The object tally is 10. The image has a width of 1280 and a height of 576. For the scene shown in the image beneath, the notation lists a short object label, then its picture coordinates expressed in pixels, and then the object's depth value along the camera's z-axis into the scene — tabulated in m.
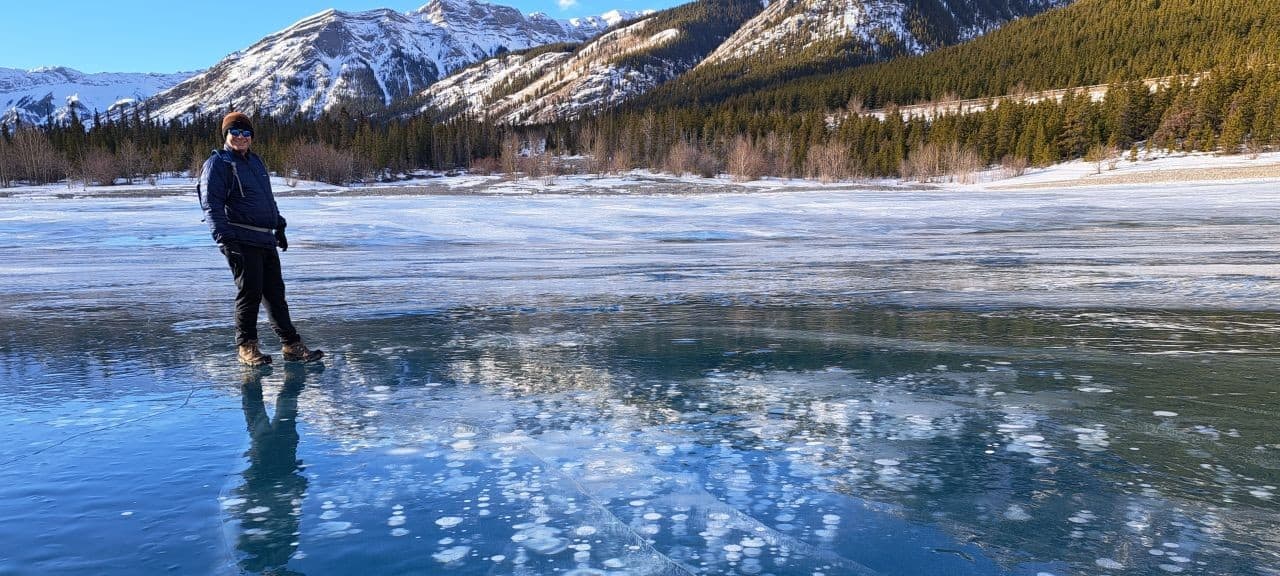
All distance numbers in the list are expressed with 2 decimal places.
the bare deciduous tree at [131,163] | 78.19
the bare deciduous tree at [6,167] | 68.69
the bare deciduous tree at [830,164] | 80.06
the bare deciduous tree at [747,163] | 77.87
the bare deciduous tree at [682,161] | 88.82
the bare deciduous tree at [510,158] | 90.38
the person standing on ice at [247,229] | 5.31
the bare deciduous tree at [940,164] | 75.69
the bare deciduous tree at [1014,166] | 74.81
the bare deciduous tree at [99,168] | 68.56
